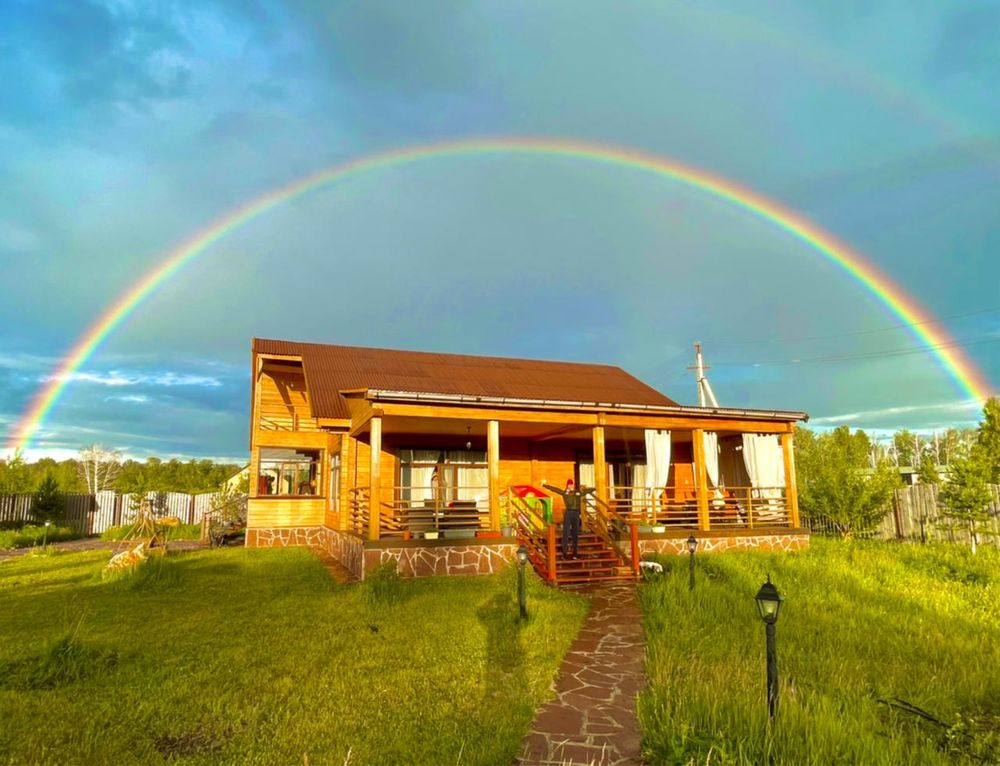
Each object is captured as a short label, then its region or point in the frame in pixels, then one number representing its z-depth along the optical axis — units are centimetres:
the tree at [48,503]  2403
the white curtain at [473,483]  1770
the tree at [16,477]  2864
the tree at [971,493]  1450
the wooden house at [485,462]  1276
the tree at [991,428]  3127
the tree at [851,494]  1745
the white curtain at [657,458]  1577
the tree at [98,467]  6399
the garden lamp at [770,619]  473
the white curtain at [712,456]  1650
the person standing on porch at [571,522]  1258
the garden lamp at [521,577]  844
